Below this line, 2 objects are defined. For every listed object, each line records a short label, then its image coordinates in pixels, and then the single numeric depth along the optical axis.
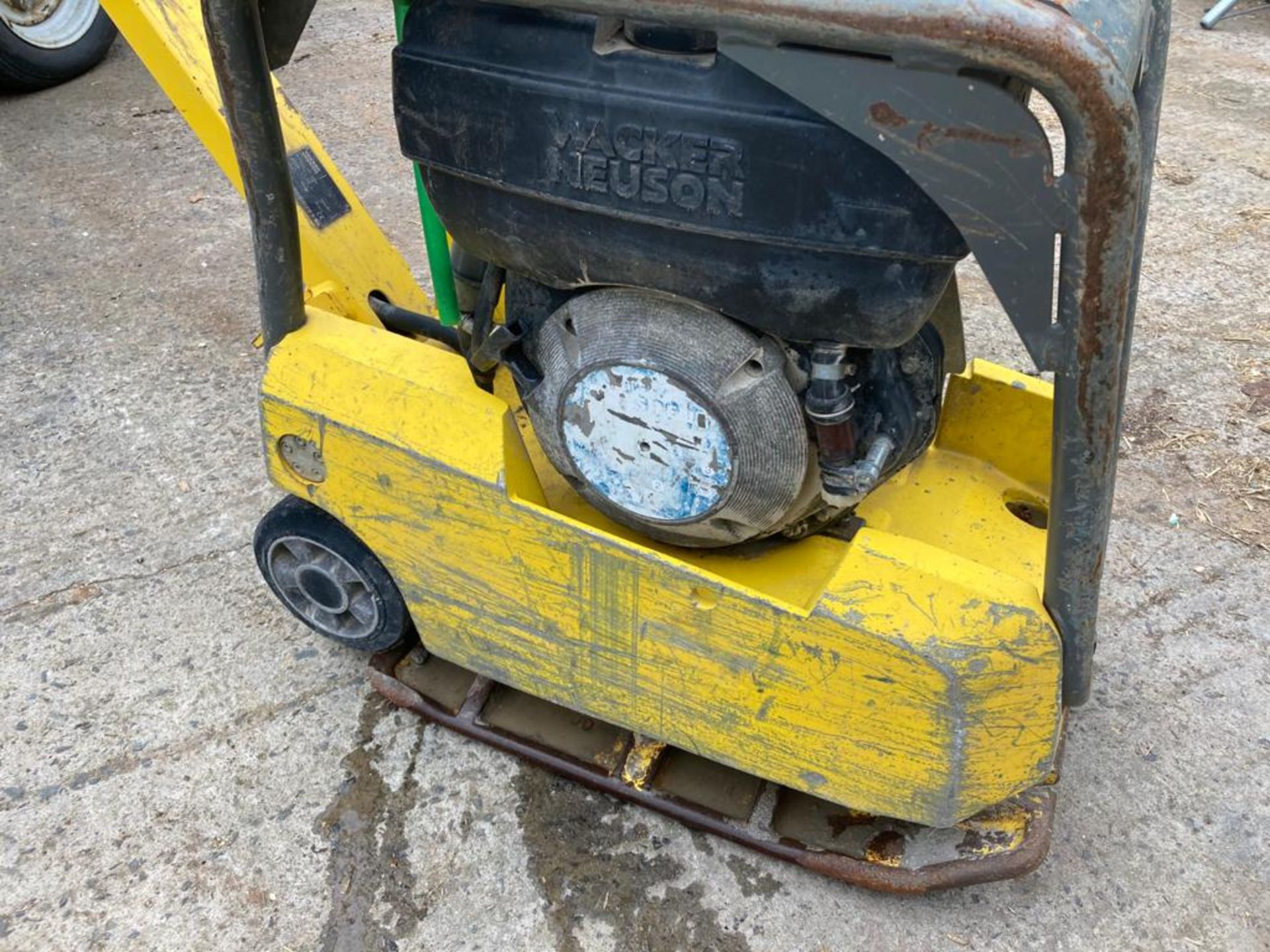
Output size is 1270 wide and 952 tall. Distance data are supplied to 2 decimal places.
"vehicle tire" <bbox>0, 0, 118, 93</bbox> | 3.76
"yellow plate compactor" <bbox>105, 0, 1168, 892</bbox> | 0.94
